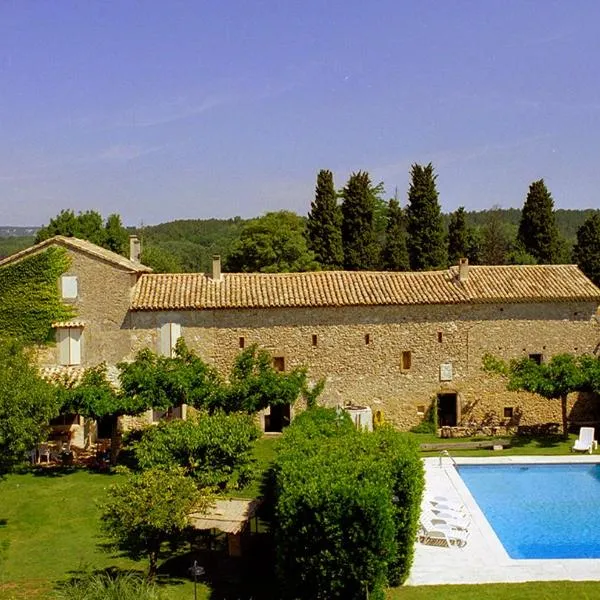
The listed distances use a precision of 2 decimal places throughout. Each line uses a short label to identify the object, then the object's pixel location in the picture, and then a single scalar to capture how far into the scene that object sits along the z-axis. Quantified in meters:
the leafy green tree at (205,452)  18.06
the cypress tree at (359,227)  52.38
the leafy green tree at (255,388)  25.97
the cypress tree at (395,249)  53.84
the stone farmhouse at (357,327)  29.33
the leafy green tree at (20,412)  19.95
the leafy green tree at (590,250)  50.16
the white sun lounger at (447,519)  18.67
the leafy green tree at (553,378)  27.11
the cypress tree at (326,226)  52.62
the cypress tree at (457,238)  55.28
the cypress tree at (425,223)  52.41
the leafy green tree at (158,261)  65.56
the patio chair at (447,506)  19.95
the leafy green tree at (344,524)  13.88
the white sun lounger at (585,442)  26.47
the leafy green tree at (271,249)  52.11
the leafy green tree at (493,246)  64.12
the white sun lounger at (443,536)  18.02
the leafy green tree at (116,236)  55.75
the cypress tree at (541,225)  52.31
